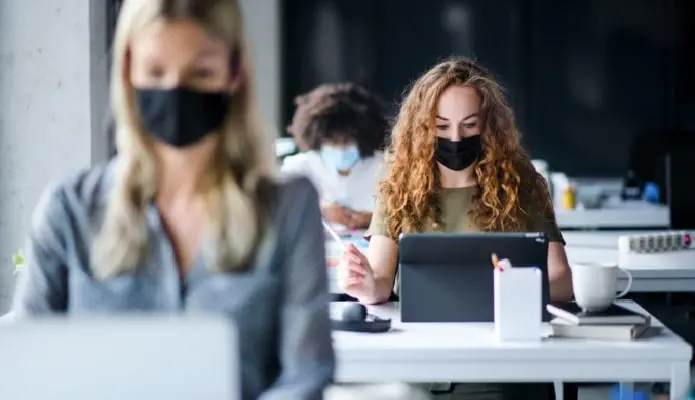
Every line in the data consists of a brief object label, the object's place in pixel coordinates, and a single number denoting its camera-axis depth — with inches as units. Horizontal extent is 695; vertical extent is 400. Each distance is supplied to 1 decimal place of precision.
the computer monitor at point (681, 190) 179.6
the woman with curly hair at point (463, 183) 122.9
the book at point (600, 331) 99.0
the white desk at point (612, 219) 223.8
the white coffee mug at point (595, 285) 103.0
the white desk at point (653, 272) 143.9
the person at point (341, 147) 201.9
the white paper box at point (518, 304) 97.5
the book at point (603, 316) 99.7
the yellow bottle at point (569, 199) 234.1
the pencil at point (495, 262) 98.4
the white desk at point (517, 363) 95.3
